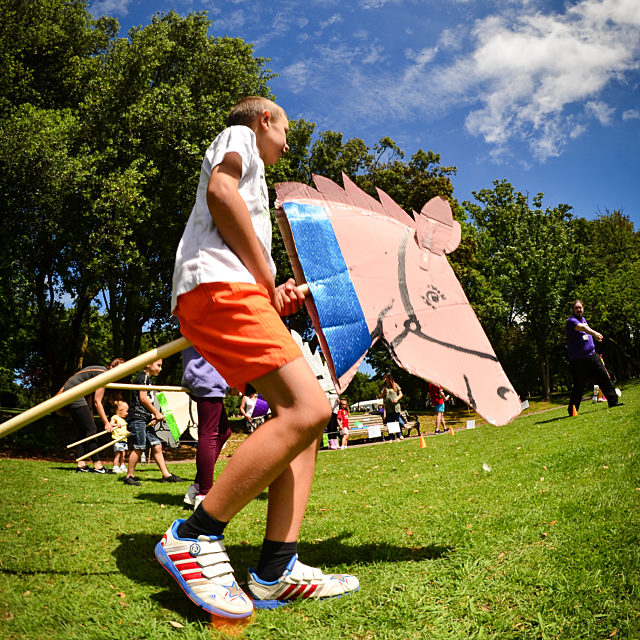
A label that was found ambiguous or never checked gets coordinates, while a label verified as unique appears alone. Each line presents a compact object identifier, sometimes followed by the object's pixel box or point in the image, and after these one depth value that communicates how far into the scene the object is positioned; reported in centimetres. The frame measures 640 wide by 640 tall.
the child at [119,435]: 888
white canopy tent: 5268
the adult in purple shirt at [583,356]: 1000
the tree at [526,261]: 2791
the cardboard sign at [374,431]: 1541
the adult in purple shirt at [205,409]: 449
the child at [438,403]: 1516
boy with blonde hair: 208
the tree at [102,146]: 1340
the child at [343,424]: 1576
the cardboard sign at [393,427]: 1452
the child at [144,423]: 747
